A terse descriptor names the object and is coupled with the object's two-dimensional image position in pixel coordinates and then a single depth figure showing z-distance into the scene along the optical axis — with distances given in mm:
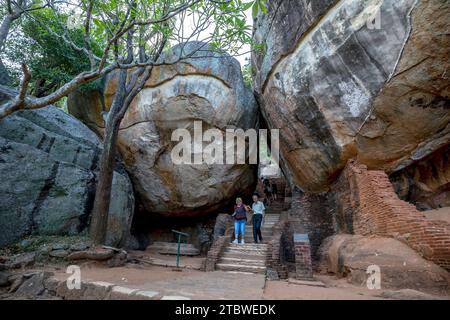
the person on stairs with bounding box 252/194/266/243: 7766
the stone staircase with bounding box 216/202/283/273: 6371
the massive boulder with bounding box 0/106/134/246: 6113
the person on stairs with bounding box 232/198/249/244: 7691
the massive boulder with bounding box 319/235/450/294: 4195
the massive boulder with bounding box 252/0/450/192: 5227
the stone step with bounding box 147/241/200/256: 10781
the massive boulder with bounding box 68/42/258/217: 10289
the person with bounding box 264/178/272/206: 14465
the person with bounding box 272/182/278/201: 14078
